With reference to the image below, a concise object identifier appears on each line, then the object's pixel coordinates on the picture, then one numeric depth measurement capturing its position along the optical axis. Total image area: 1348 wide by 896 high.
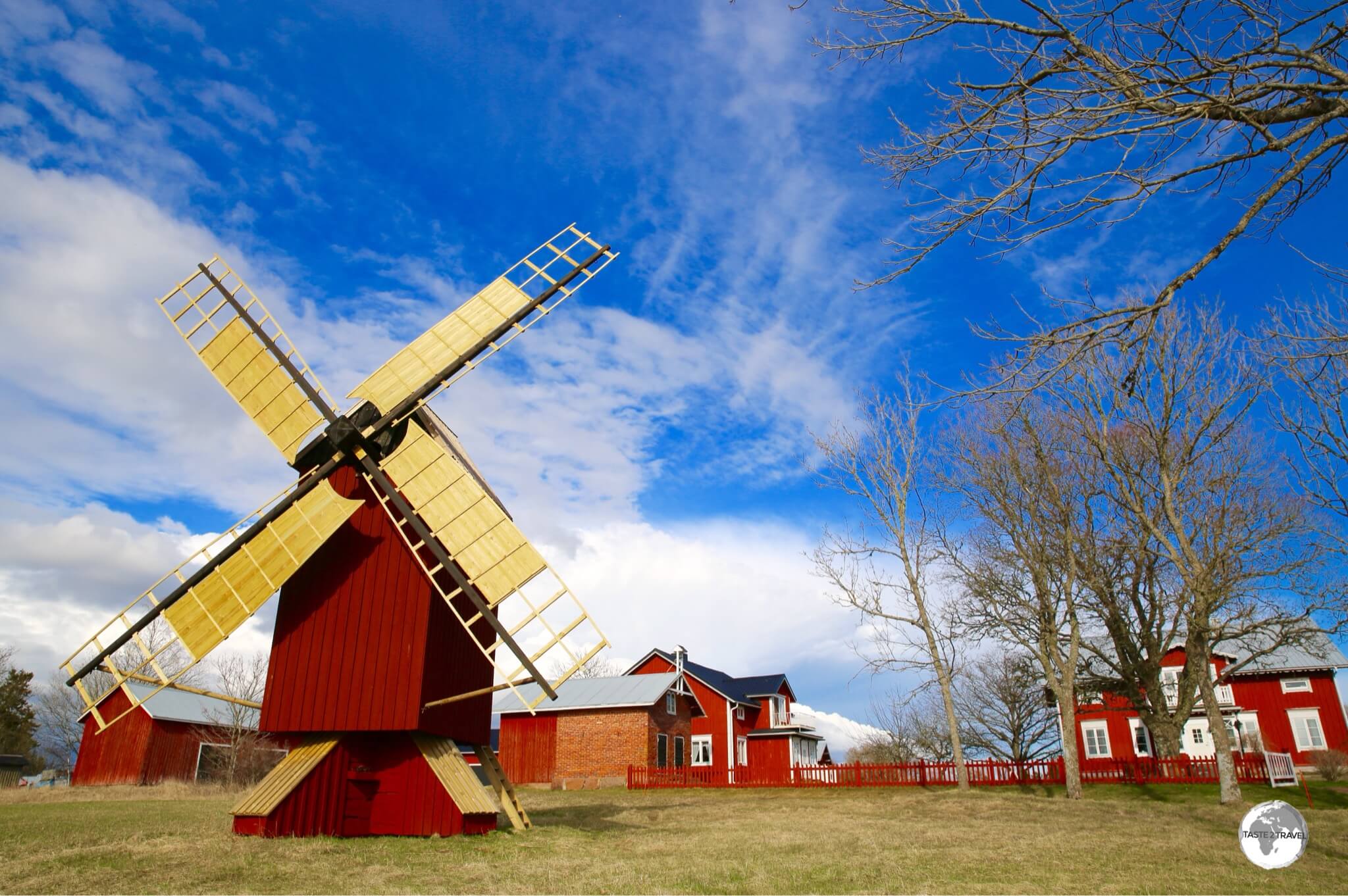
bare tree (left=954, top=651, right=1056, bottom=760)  37.59
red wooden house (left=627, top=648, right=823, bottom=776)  37.25
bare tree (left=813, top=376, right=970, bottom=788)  22.88
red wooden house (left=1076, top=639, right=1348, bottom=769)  33.34
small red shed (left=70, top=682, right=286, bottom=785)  29.95
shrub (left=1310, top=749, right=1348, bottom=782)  26.38
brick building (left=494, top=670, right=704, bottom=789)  31.97
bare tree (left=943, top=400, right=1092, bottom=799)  22.45
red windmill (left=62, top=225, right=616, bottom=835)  12.33
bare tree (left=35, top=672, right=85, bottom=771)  45.25
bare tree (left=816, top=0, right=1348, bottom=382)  4.50
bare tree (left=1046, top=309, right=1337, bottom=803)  19.58
